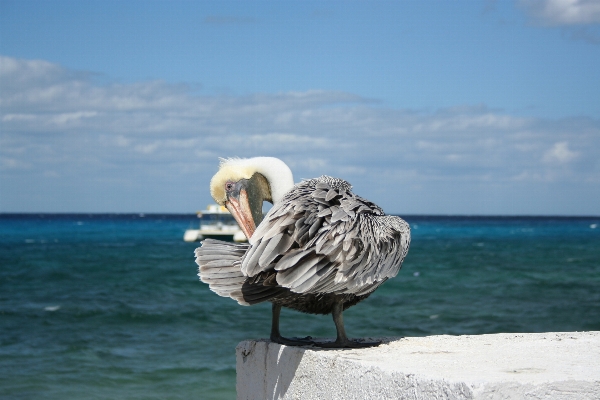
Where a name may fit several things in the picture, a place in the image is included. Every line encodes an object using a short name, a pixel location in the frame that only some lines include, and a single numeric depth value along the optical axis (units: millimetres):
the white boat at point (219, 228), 48312
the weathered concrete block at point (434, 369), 2928
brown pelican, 3844
